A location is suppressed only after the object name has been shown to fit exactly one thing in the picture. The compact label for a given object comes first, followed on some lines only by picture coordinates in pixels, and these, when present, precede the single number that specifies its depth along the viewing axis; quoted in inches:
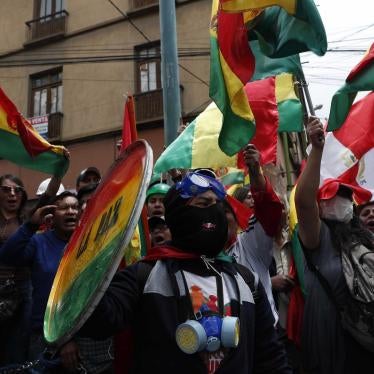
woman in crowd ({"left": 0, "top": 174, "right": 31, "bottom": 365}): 123.0
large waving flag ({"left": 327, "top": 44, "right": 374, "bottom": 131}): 125.5
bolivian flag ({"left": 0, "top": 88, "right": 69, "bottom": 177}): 157.6
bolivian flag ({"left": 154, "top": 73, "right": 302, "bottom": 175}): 152.6
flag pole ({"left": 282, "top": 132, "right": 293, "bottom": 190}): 214.5
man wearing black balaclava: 70.5
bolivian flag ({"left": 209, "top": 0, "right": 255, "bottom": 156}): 127.4
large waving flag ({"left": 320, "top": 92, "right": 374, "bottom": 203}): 154.2
